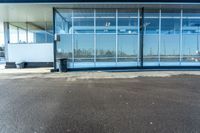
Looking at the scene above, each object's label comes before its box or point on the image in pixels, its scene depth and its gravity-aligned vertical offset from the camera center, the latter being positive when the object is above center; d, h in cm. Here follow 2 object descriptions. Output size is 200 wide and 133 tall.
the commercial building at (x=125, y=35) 998 +185
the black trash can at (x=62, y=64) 954 -30
